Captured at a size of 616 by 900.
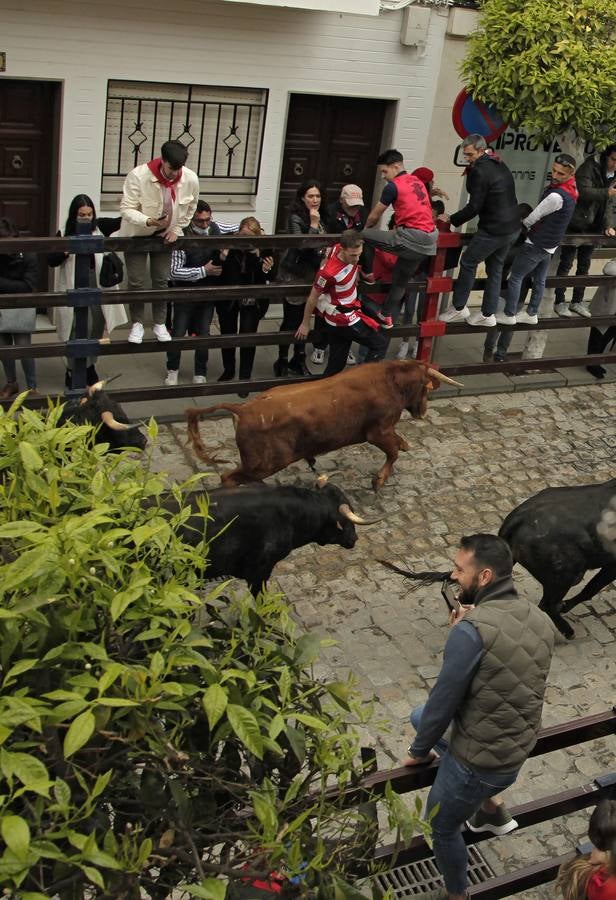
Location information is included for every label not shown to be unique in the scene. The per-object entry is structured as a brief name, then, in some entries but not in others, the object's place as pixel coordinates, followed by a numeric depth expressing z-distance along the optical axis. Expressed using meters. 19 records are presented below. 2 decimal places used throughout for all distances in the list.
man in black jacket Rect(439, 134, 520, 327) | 10.14
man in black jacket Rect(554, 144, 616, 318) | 11.48
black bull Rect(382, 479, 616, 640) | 7.55
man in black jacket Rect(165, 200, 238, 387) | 10.06
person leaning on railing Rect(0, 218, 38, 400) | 9.30
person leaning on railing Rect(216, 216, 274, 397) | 10.23
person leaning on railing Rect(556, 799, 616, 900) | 4.44
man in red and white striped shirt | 9.62
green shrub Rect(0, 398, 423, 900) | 2.75
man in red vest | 10.05
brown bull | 8.65
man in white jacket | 9.44
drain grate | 5.88
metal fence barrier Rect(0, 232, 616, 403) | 9.13
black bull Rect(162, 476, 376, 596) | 7.20
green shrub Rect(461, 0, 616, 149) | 10.31
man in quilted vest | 5.04
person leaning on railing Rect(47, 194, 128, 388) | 9.50
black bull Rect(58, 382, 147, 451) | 8.10
